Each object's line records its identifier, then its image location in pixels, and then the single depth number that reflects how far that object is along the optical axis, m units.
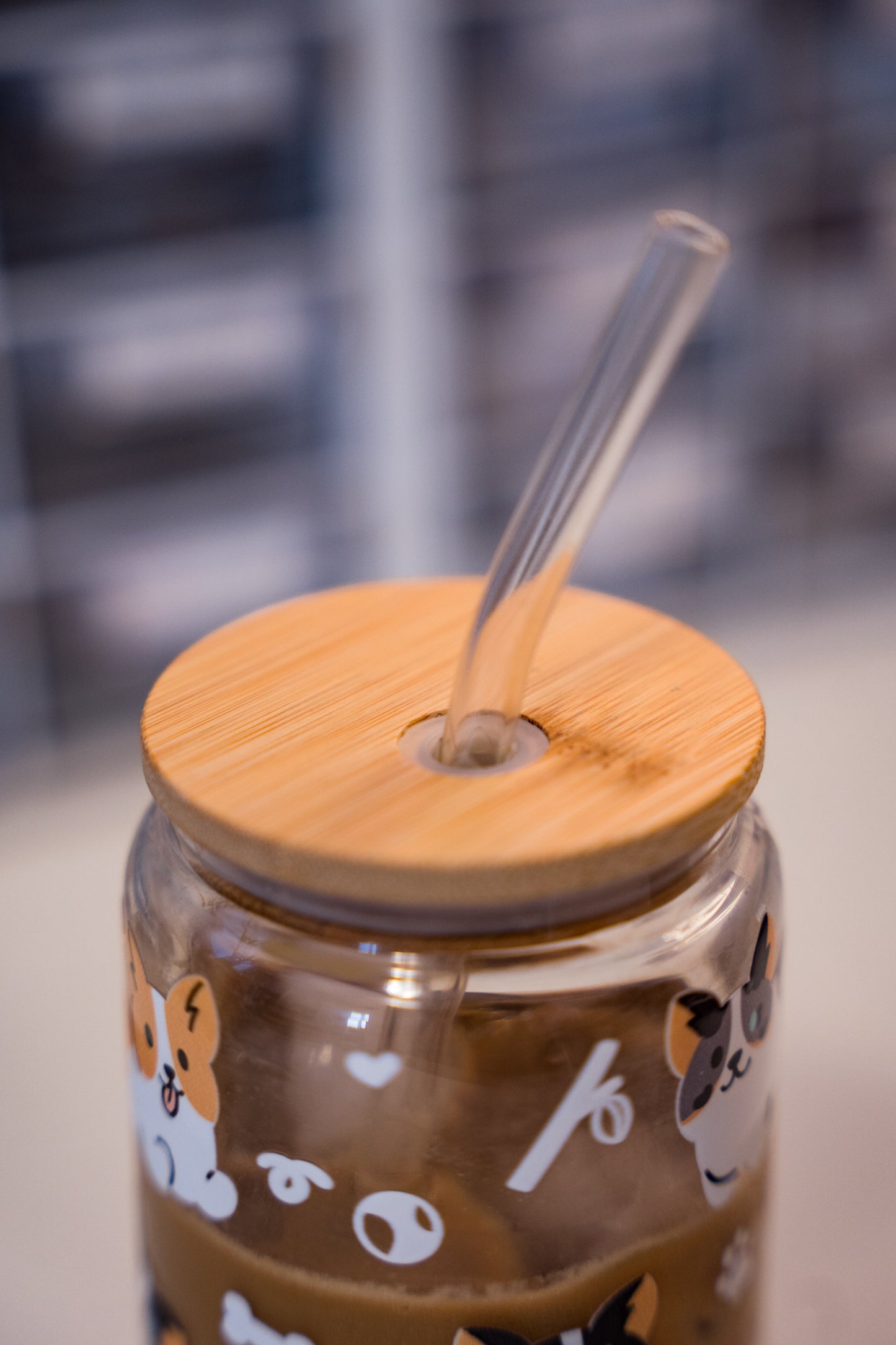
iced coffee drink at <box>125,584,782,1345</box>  0.32
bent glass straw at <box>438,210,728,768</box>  0.31
